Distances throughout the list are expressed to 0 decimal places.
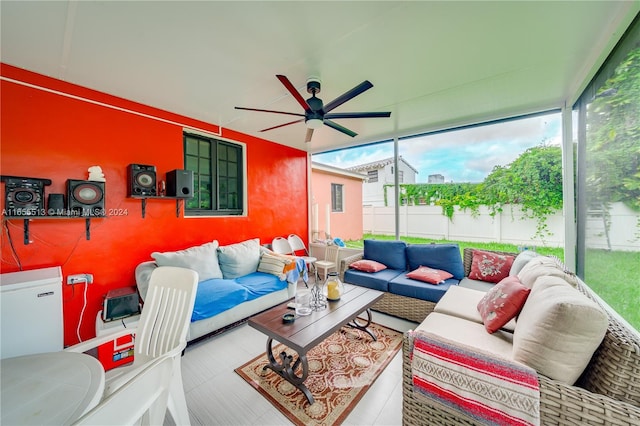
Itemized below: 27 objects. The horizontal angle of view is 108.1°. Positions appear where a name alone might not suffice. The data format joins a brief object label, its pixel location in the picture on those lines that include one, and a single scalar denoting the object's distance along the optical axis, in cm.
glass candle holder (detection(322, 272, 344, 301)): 227
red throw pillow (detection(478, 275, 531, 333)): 159
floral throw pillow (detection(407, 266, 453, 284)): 275
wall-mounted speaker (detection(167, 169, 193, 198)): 282
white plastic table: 77
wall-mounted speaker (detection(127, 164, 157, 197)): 259
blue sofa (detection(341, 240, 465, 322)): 266
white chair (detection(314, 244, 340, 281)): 412
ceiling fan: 213
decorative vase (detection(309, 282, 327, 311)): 212
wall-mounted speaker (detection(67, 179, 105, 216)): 220
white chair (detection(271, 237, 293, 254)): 420
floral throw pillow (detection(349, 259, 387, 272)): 321
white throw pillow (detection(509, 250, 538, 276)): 238
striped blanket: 103
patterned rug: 158
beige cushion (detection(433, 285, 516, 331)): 193
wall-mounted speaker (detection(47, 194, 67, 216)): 213
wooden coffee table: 164
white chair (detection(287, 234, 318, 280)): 448
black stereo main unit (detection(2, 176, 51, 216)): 193
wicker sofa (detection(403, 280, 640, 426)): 92
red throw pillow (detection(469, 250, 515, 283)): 280
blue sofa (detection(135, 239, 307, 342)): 235
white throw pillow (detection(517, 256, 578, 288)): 162
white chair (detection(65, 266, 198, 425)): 127
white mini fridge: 169
